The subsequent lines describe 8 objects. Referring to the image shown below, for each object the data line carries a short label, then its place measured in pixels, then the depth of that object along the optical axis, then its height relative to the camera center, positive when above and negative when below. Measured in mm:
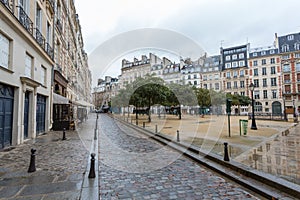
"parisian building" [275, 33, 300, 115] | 46562 +10014
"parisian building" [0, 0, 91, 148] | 7988 +2308
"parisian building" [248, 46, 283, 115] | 49719 +7953
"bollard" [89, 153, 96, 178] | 4758 -1530
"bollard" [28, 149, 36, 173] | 5145 -1502
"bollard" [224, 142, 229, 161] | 5889 -1387
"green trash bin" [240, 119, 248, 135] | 11562 -1294
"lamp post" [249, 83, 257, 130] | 14849 -1129
